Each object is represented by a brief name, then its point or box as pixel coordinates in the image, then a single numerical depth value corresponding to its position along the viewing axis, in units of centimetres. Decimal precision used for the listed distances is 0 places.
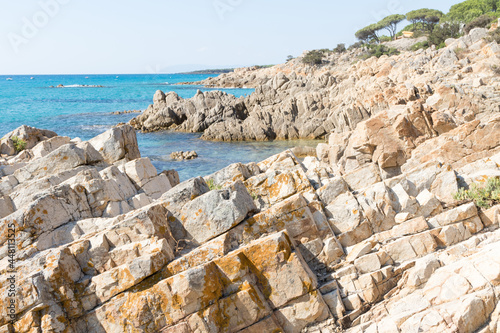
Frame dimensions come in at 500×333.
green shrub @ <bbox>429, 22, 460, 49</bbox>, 7394
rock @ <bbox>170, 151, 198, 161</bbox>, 4123
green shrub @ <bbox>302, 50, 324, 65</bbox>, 12112
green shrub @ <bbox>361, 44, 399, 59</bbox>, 9803
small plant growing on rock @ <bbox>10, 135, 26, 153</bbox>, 2105
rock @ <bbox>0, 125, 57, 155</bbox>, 2072
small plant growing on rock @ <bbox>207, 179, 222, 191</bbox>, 1424
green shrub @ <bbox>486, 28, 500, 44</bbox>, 4509
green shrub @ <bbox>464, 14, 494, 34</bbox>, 6950
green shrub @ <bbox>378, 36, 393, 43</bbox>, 13881
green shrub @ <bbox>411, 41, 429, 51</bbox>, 8090
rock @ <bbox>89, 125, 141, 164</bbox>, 1905
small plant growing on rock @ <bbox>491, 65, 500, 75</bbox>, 3226
